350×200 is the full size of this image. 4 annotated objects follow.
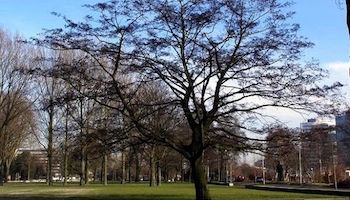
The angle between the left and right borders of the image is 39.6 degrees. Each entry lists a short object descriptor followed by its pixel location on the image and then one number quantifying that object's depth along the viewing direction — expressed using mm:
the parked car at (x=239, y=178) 99300
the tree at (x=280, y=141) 24172
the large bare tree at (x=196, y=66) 22766
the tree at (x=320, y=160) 25109
